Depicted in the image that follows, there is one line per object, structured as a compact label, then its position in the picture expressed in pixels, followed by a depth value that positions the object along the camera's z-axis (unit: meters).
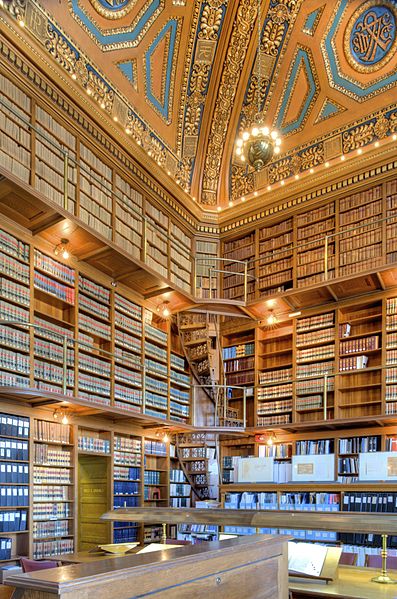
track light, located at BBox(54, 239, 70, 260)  7.15
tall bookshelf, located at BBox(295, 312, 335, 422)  8.66
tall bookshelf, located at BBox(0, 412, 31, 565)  5.86
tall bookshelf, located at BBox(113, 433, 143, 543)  7.77
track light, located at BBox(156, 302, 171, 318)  9.33
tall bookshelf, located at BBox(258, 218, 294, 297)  9.48
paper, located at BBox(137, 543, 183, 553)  3.82
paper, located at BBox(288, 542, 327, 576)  3.23
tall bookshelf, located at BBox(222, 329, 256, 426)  9.59
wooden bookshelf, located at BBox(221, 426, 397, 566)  6.68
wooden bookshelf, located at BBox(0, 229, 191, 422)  6.30
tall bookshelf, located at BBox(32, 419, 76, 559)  6.36
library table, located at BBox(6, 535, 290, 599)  1.37
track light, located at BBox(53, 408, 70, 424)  6.85
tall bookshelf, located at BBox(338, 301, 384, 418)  8.30
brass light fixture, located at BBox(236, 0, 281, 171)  6.66
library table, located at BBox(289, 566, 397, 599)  2.84
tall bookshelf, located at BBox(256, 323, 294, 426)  9.09
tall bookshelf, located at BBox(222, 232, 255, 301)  9.94
